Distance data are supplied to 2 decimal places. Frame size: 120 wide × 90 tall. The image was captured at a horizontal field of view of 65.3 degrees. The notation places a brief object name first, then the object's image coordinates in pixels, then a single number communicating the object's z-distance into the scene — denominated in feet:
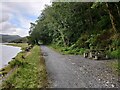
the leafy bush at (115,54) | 24.52
